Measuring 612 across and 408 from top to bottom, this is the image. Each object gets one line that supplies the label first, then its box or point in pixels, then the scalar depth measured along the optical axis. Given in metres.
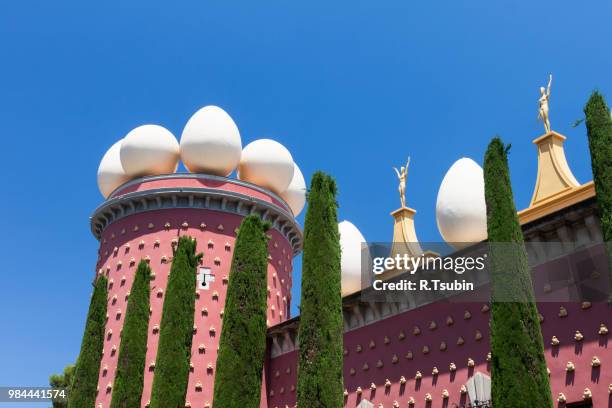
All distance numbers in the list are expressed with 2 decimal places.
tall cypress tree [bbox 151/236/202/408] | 20.50
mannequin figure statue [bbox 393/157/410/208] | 29.88
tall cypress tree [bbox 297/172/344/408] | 16.98
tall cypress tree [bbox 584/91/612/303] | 14.97
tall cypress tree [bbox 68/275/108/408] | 23.57
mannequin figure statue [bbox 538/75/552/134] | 23.25
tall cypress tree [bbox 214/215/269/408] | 18.33
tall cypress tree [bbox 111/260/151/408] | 22.05
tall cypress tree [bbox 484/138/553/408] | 14.38
